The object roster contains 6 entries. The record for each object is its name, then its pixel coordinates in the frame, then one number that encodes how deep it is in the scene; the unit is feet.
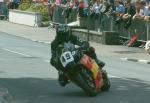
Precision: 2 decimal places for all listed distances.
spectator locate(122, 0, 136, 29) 91.40
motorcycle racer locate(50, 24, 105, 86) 45.52
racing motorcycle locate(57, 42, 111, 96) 43.91
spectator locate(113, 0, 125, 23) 95.96
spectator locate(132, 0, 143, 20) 87.96
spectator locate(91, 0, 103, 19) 104.99
